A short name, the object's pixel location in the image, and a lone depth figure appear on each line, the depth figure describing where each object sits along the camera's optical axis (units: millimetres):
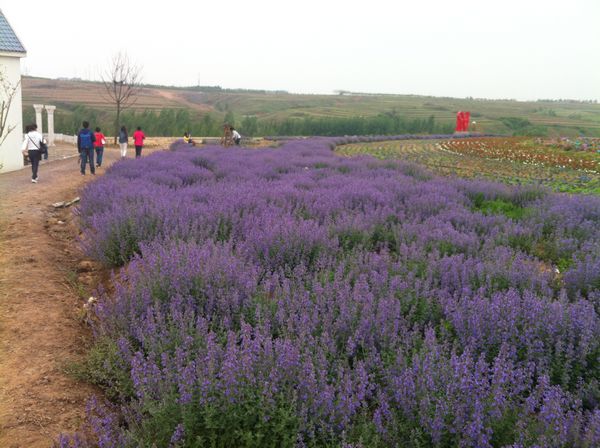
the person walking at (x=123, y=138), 17297
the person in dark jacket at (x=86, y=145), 12812
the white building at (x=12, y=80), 13963
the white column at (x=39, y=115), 20500
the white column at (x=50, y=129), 23053
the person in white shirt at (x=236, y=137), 22734
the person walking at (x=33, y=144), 11188
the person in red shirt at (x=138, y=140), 16766
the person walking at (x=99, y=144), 14789
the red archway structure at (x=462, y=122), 44906
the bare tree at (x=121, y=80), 26933
